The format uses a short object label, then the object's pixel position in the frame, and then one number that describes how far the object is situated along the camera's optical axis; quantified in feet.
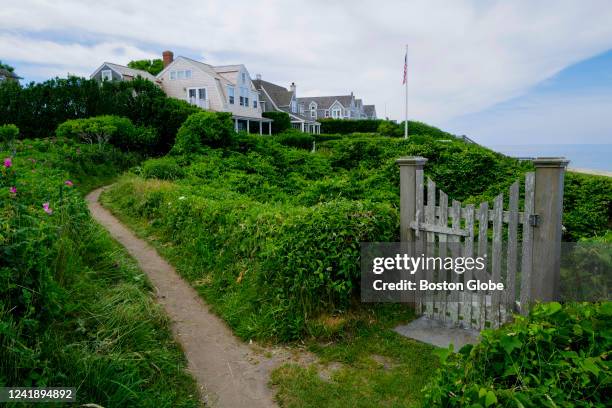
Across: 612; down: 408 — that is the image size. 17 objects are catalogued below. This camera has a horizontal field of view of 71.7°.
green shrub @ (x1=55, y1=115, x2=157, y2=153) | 62.69
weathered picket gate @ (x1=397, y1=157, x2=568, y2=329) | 13.41
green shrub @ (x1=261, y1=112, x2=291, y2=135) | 141.38
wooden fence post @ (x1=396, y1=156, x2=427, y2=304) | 15.87
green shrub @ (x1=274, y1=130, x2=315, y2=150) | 97.97
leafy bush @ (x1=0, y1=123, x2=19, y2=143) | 49.14
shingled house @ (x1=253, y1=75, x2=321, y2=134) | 166.40
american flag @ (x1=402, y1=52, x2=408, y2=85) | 88.50
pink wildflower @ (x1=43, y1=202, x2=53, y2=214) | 14.69
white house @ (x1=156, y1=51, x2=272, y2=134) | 117.29
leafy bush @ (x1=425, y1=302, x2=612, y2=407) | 5.36
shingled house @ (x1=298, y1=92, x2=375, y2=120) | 219.61
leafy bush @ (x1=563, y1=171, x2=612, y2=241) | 25.02
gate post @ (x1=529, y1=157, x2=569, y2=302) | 13.15
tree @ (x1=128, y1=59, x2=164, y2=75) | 161.58
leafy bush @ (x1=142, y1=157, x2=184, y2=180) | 43.32
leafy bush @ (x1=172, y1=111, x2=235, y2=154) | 54.03
